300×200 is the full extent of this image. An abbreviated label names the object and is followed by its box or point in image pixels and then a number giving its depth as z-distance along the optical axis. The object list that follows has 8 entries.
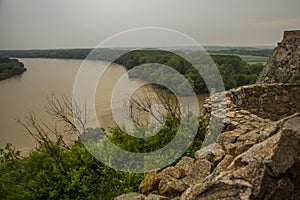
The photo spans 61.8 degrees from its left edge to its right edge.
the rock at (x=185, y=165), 2.97
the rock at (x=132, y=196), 2.84
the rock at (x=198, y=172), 2.69
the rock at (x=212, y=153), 2.88
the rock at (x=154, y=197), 2.59
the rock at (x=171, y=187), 2.66
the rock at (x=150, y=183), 2.96
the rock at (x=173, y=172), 2.91
